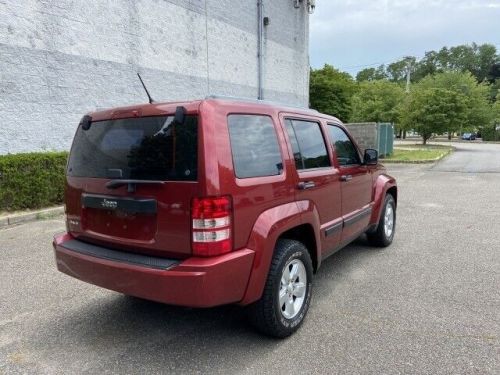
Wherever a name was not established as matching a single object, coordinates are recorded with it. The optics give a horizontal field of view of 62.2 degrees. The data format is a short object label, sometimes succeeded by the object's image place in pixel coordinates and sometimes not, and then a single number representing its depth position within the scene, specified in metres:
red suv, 2.75
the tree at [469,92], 33.07
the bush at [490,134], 49.59
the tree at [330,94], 43.00
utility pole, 40.36
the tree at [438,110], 29.31
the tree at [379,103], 35.38
